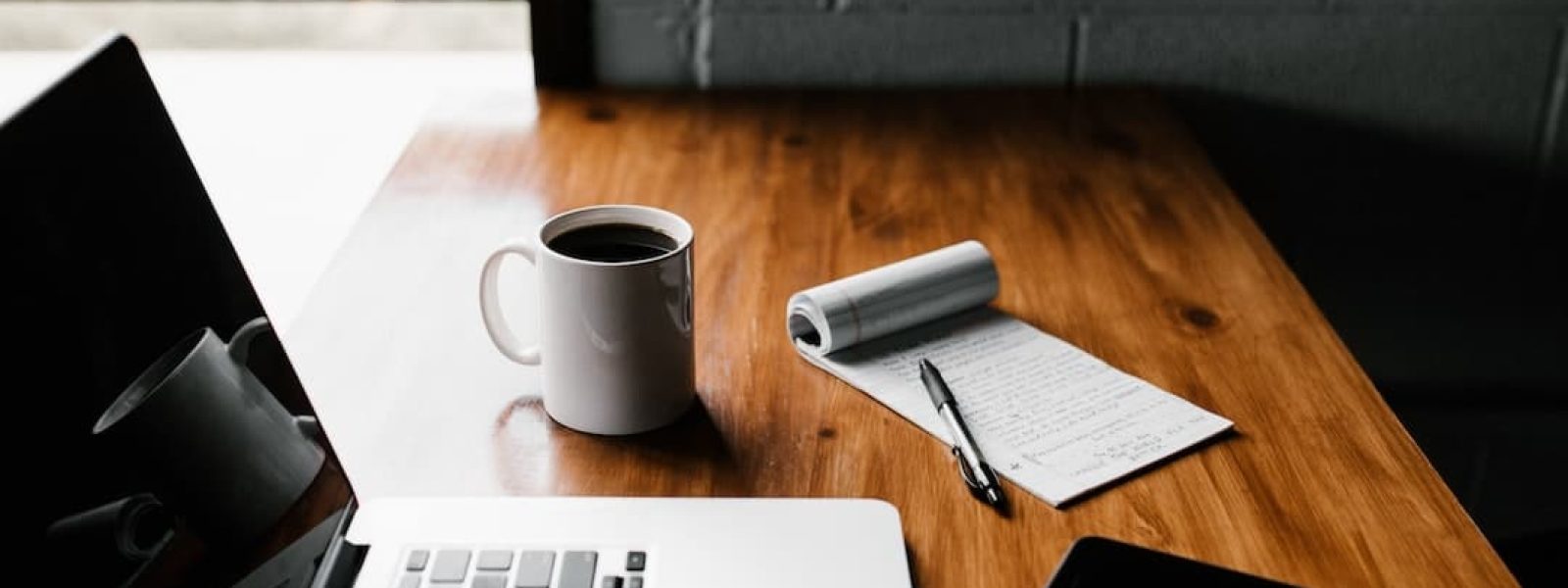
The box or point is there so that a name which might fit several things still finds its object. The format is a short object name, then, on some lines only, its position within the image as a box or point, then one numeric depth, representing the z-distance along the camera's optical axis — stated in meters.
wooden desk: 0.76
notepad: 0.81
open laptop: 0.51
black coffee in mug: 0.82
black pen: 0.77
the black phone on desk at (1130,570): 0.63
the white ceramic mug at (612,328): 0.78
